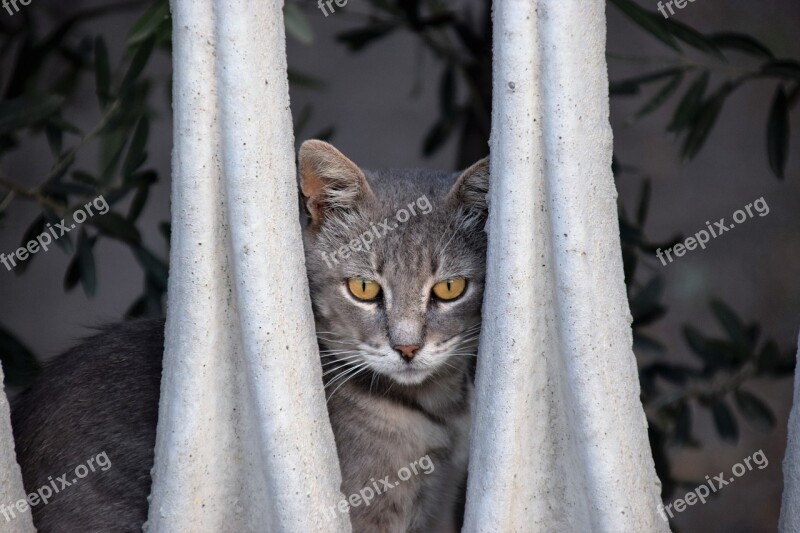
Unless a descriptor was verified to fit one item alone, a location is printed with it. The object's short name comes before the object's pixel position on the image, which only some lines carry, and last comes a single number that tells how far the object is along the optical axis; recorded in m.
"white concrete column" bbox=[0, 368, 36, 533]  3.74
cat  4.62
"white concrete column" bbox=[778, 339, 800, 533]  3.60
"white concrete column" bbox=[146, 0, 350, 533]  3.40
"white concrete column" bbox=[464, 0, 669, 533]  3.31
